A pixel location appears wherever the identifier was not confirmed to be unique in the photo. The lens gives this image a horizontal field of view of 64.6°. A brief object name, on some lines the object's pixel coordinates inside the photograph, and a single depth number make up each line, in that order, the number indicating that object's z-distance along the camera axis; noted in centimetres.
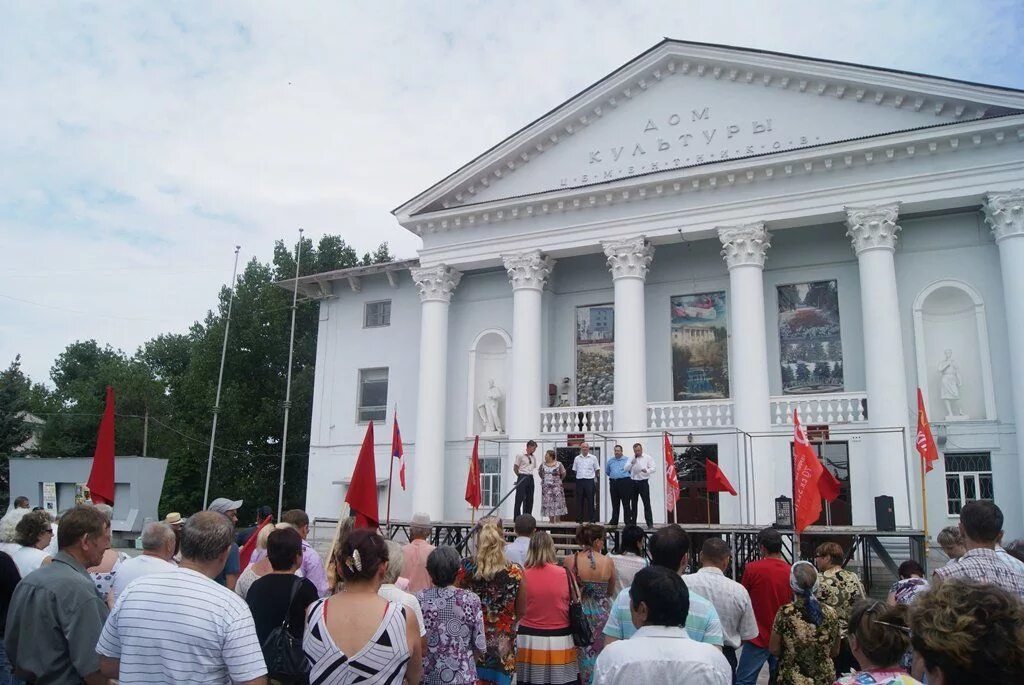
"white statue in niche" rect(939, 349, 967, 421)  1991
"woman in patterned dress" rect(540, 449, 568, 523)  1844
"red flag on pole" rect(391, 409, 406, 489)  1922
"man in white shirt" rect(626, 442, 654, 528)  1730
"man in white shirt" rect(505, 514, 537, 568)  752
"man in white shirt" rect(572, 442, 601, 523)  1839
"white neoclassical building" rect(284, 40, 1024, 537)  1953
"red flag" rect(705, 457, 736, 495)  1717
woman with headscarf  575
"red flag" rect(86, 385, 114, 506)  1002
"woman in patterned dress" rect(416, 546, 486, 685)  520
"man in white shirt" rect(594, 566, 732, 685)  348
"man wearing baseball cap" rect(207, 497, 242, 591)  729
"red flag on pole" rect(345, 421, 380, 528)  929
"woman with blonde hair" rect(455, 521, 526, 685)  601
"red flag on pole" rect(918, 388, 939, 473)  1558
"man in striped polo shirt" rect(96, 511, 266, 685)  372
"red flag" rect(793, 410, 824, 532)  1369
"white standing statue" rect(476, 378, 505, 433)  2523
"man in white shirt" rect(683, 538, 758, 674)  607
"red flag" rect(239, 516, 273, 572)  884
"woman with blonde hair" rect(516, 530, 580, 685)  638
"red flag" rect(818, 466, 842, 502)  1496
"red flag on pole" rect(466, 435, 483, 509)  2006
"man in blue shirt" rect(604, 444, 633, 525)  1734
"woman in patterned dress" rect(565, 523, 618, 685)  711
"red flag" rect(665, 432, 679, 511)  1788
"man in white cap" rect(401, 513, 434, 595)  725
